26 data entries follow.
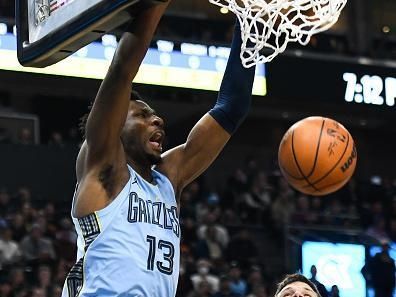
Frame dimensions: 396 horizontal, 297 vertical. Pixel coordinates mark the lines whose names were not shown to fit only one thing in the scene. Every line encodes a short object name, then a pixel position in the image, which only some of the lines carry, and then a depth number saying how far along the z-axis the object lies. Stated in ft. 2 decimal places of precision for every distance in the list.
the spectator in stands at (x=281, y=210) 45.75
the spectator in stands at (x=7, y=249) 34.44
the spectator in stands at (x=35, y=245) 35.15
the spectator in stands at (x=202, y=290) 33.81
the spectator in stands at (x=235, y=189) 47.55
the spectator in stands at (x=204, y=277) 34.94
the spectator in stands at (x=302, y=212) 46.39
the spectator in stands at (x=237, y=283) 36.08
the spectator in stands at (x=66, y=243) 35.47
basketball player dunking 11.32
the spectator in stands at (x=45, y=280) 31.18
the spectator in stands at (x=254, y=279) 36.96
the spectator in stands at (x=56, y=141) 47.29
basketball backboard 11.04
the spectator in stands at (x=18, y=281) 30.59
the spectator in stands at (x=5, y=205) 38.75
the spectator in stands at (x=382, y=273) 39.52
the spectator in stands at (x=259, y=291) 35.68
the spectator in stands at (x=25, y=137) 47.39
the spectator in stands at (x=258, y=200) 46.44
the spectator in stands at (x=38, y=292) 29.69
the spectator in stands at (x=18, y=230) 36.19
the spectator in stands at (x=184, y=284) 34.42
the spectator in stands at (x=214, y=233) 40.52
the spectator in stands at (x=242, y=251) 40.55
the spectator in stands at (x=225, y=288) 34.35
